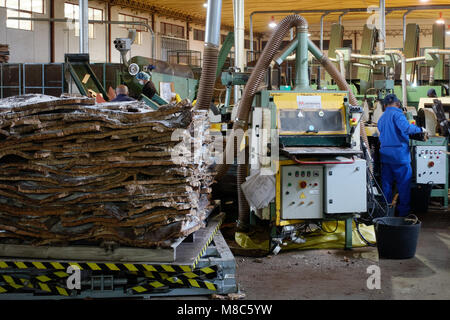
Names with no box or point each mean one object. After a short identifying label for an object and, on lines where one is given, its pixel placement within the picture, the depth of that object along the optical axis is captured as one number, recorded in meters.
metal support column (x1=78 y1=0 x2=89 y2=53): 10.82
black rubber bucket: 5.70
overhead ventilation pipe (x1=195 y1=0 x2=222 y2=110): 5.91
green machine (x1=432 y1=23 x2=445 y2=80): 14.53
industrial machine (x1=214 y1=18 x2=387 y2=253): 5.79
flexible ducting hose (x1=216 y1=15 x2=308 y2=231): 6.20
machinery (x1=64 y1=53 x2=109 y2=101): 9.02
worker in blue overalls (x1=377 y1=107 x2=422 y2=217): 7.65
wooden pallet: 4.21
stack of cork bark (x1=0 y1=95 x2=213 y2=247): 4.27
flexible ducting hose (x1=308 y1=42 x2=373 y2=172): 6.80
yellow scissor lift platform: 4.21
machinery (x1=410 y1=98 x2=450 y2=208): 8.52
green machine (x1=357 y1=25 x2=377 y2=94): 13.24
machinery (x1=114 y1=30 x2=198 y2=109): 11.14
